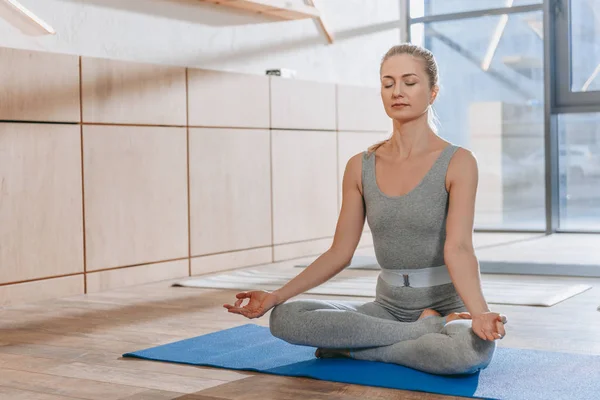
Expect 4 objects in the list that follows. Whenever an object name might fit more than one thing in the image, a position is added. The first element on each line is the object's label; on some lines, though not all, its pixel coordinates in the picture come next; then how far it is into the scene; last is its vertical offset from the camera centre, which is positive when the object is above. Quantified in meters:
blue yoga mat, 2.00 -0.47
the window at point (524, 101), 6.40 +0.59
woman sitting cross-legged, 2.17 -0.17
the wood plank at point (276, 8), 4.84 +1.00
